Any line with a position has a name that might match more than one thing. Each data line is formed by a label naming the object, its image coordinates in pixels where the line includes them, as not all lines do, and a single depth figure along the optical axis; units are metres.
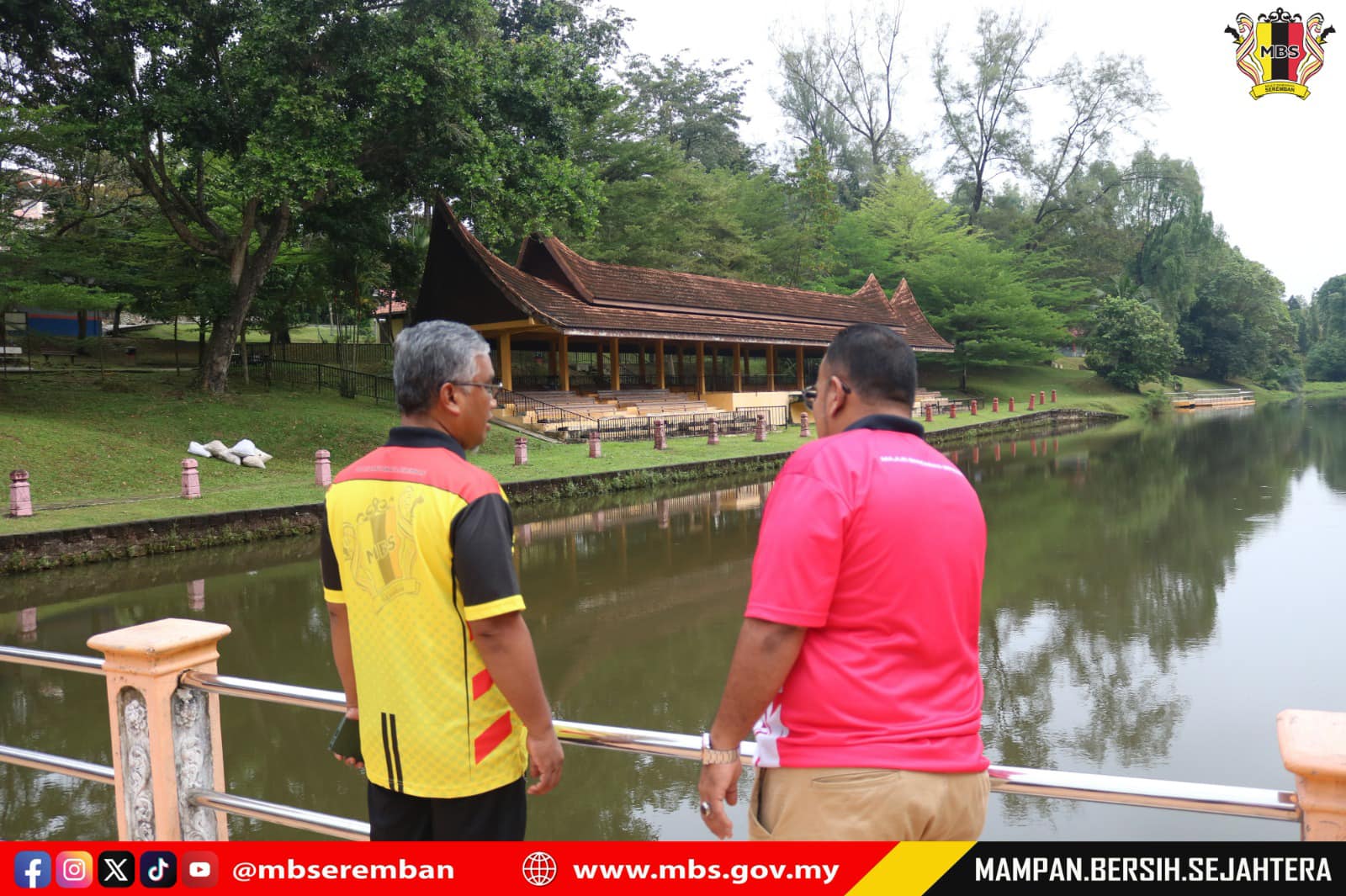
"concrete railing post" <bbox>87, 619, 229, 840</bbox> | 2.55
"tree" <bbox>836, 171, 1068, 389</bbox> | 38.66
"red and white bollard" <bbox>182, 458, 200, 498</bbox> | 12.24
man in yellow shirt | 1.82
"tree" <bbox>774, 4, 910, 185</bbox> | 46.56
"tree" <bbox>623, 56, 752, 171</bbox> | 42.81
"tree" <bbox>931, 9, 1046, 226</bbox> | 44.03
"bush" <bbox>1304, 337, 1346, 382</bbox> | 60.69
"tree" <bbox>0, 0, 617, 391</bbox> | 14.95
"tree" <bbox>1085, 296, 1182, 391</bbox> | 39.59
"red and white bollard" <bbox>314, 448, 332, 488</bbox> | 13.83
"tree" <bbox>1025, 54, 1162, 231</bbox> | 43.25
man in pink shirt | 1.65
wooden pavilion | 22.98
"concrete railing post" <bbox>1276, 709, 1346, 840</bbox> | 1.58
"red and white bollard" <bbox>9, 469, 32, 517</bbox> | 10.48
